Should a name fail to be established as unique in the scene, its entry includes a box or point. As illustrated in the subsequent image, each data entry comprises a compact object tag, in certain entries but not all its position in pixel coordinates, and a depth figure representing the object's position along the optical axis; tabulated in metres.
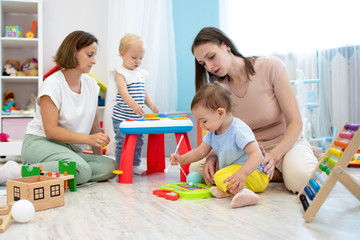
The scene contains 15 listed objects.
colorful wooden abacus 0.89
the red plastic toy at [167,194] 1.22
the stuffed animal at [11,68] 2.86
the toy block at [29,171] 1.26
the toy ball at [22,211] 0.93
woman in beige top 1.34
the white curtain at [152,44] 2.80
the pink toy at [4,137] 2.59
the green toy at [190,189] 1.24
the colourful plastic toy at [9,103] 2.82
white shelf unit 2.77
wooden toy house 1.05
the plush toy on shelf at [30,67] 2.87
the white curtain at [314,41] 2.80
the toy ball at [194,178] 1.47
